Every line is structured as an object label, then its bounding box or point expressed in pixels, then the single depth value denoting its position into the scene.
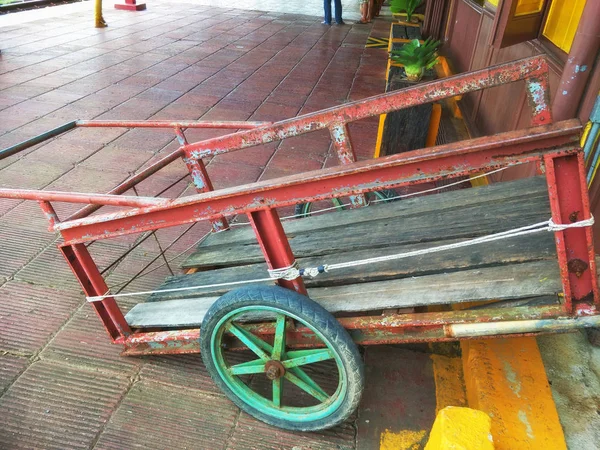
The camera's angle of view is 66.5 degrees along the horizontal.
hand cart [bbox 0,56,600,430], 1.49
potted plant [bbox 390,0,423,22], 9.33
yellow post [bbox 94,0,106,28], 9.82
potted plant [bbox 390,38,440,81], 4.38
